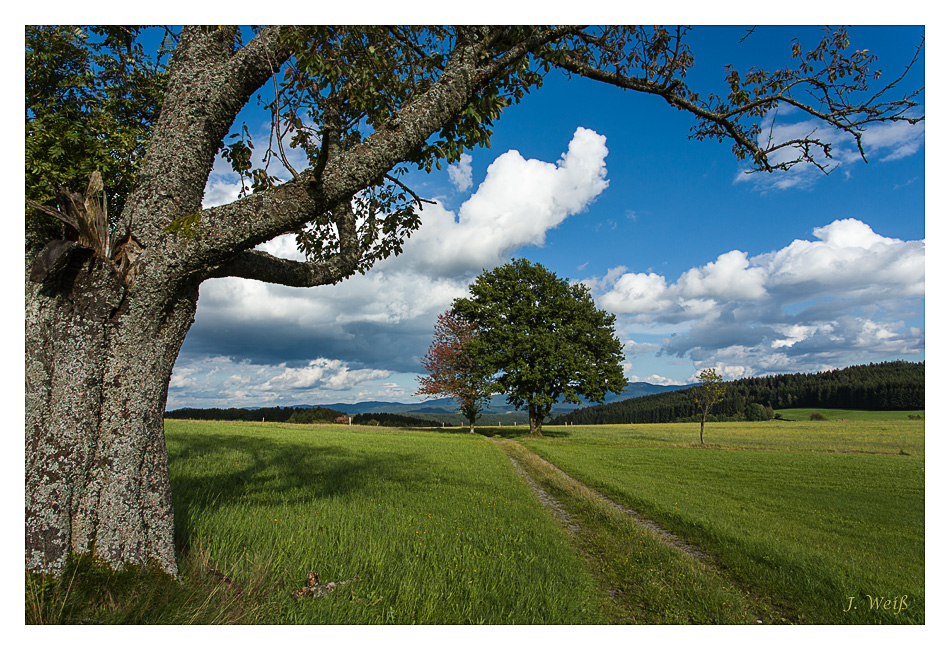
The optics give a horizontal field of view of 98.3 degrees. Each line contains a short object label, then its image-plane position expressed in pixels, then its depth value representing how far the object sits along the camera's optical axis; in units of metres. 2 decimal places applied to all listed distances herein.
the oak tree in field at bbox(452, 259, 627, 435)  34.09
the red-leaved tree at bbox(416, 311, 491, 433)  38.37
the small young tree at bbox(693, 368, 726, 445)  32.62
